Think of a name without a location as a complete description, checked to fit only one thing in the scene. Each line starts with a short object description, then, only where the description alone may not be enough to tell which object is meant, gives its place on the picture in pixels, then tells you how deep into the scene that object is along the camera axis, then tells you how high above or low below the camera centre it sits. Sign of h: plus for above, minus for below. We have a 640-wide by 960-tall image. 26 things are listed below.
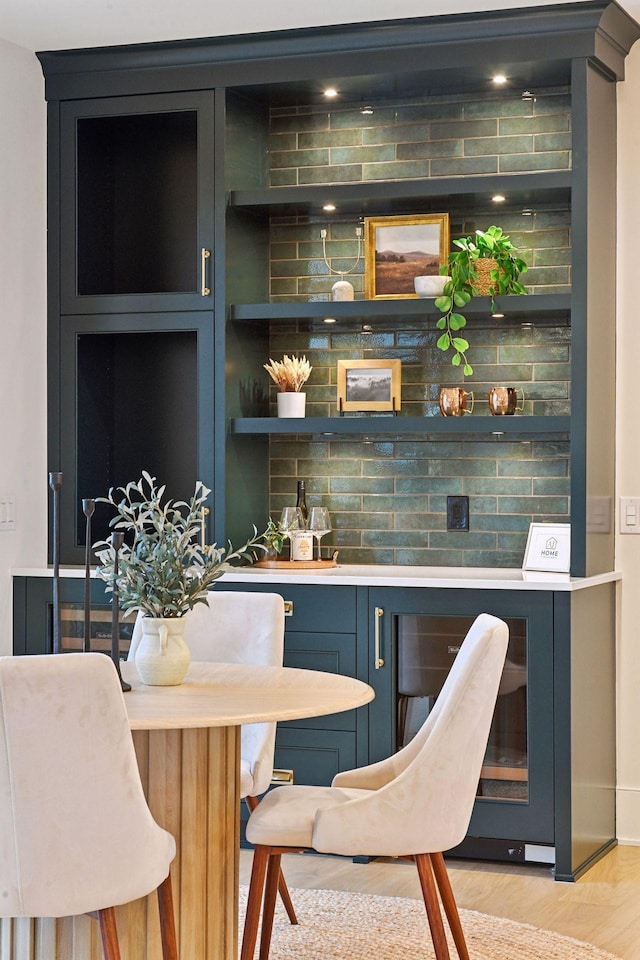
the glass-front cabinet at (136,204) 4.41 +0.95
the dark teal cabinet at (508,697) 3.91 -0.74
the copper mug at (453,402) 4.32 +0.20
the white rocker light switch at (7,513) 4.34 -0.17
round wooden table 2.55 -0.71
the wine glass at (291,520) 4.54 -0.20
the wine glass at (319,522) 4.53 -0.21
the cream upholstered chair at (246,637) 3.45 -0.48
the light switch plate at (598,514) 4.04 -0.17
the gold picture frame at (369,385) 4.51 +0.27
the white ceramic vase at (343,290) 4.48 +0.60
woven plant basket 4.19 +0.63
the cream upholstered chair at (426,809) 2.72 -0.74
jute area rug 3.23 -1.24
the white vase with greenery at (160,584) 2.77 -0.27
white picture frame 4.17 -0.28
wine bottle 4.60 -0.15
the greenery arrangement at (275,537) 4.45 -0.26
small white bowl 4.23 +0.59
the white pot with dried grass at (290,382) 4.49 +0.28
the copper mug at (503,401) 4.25 +0.20
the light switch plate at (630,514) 4.30 -0.17
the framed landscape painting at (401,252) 4.43 +0.73
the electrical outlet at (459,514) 4.52 -0.18
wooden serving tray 4.38 -0.35
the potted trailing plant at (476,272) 4.18 +0.62
